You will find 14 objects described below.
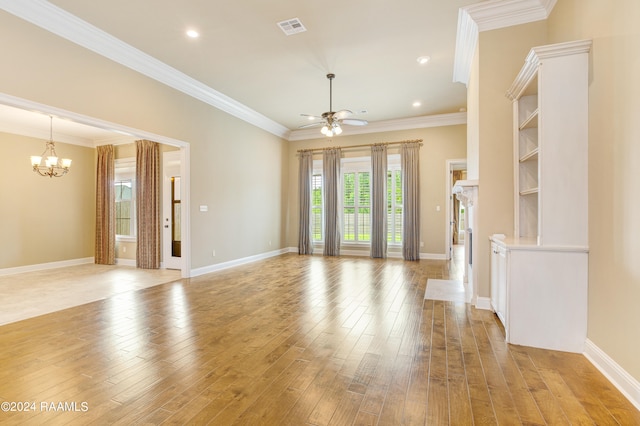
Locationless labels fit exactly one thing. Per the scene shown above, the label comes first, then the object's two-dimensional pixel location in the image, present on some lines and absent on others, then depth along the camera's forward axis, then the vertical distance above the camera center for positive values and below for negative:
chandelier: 6.19 +1.02
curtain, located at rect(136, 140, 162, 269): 6.79 +0.17
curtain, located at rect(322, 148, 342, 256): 8.43 +0.35
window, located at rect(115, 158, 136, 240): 7.52 +0.36
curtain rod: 7.79 +1.81
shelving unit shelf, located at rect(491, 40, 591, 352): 2.60 -0.11
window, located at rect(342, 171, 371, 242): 8.40 +0.18
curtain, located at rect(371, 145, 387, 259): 7.96 +0.30
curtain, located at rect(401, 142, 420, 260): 7.67 +0.35
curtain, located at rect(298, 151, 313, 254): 8.77 +0.33
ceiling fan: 5.17 +1.57
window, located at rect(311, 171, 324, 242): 8.86 +0.10
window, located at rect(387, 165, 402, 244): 8.16 +0.15
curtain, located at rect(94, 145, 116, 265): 7.47 +0.11
